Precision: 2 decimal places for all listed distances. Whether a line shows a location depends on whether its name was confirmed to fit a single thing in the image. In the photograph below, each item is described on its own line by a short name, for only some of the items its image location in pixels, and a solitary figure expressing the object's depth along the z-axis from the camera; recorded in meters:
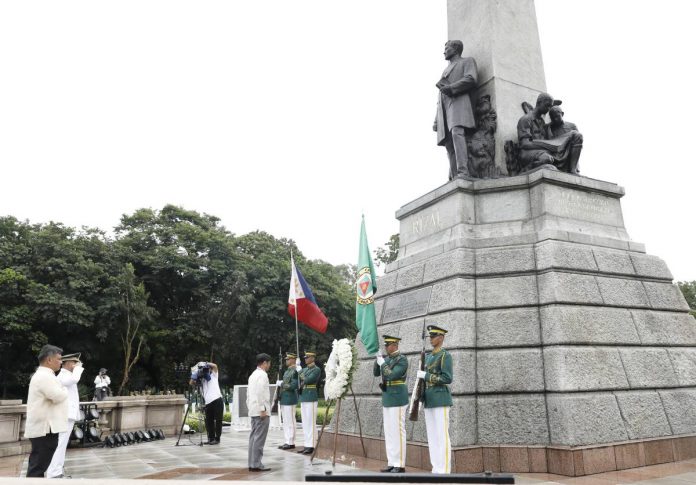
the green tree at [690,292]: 44.56
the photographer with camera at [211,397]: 12.68
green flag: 8.81
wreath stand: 8.79
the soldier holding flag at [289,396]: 11.90
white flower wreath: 8.59
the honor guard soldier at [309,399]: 10.76
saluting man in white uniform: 8.30
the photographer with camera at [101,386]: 19.84
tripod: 12.88
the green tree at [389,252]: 40.10
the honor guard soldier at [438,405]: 6.88
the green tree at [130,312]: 28.86
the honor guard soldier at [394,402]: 7.70
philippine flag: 12.17
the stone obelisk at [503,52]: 10.21
